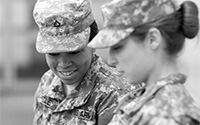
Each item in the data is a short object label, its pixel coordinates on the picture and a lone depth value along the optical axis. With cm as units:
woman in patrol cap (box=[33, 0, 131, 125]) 372
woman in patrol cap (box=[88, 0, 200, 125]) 273
